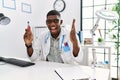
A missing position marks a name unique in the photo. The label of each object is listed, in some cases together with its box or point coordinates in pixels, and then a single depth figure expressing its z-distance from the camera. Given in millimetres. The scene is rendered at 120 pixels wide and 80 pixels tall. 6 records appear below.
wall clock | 3374
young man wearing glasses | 1475
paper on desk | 941
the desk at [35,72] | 971
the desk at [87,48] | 2537
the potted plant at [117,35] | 2928
